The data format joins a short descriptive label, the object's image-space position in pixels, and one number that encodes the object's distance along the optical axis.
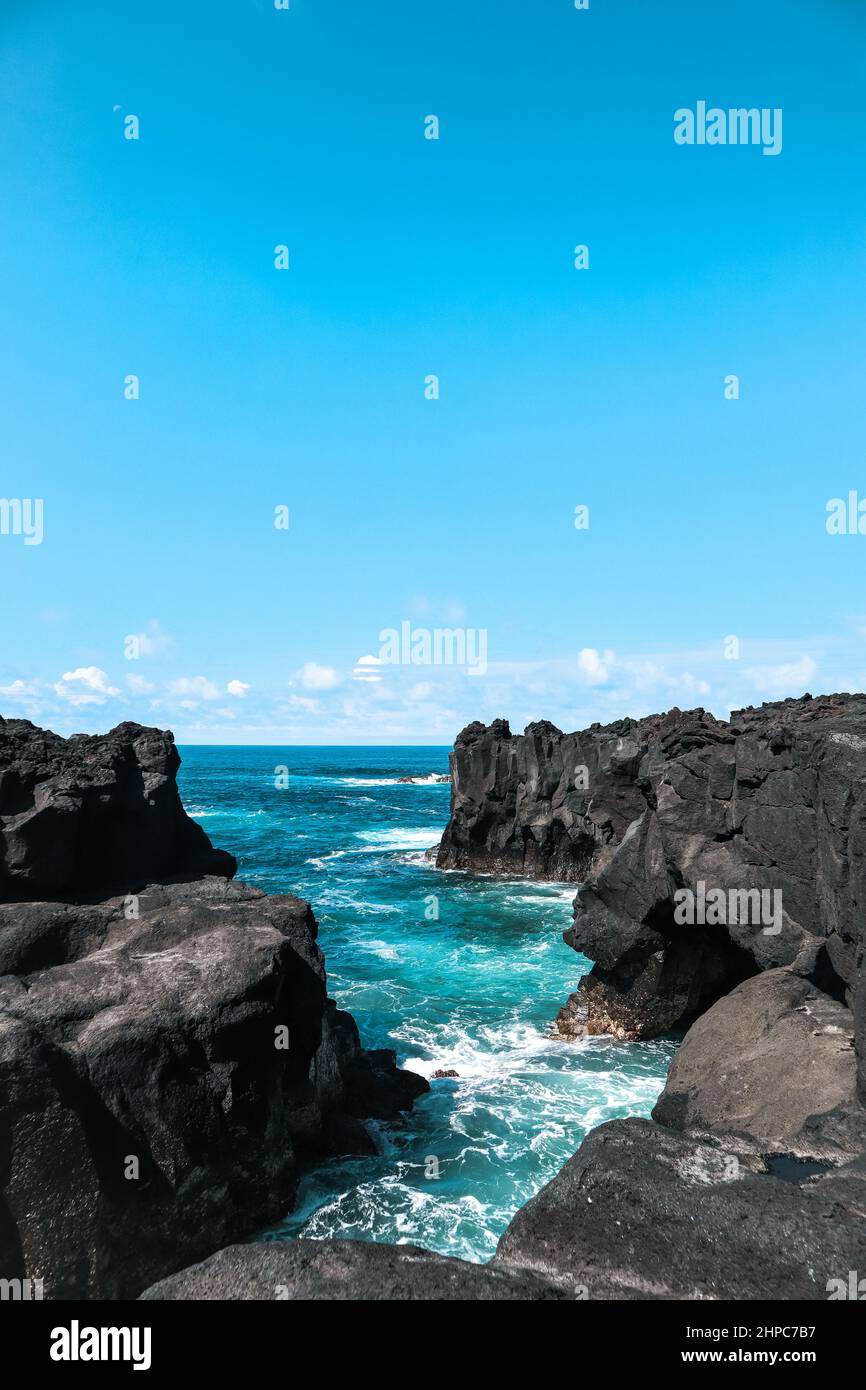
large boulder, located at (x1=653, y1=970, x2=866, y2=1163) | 11.74
